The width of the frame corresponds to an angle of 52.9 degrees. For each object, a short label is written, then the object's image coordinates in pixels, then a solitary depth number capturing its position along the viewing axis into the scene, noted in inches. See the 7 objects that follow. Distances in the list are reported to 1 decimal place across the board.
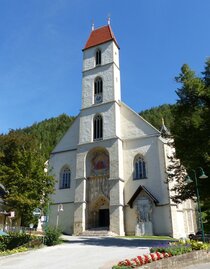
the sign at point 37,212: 634.9
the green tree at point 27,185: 645.2
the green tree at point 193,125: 603.1
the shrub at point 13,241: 590.1
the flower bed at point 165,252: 312.4
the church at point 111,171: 895.0
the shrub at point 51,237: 603.1
